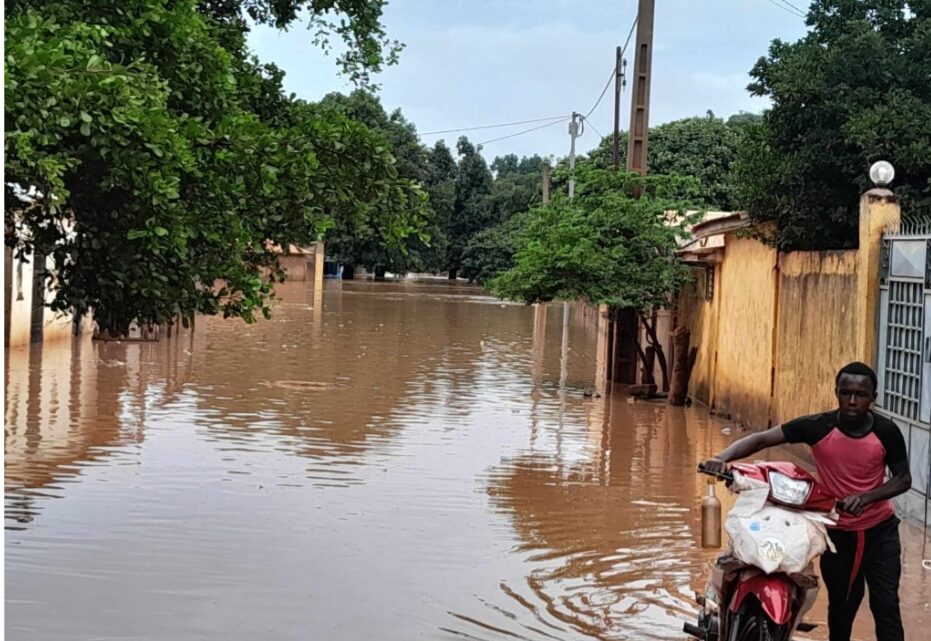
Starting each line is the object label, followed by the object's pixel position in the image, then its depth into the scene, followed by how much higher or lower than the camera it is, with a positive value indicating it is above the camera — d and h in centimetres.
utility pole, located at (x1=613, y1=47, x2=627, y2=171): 3228 +612
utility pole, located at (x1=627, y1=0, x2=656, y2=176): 2028 +363
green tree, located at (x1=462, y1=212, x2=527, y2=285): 7531 +263
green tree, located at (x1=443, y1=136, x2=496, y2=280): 8788 +670
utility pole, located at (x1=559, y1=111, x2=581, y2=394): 2156 -77
